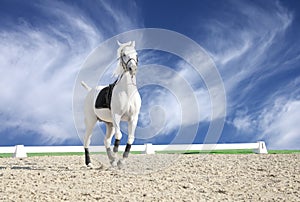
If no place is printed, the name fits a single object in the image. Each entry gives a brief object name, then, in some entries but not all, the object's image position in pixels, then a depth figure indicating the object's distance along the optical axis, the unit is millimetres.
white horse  6395
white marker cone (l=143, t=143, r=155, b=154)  12555
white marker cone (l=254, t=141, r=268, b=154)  13227
